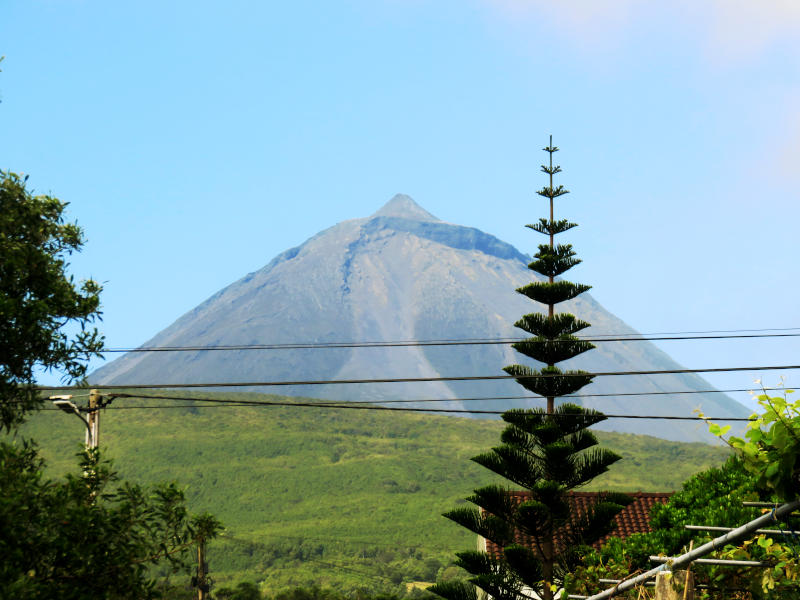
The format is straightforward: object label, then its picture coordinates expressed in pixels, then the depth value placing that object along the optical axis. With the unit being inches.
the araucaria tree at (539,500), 1553.9
